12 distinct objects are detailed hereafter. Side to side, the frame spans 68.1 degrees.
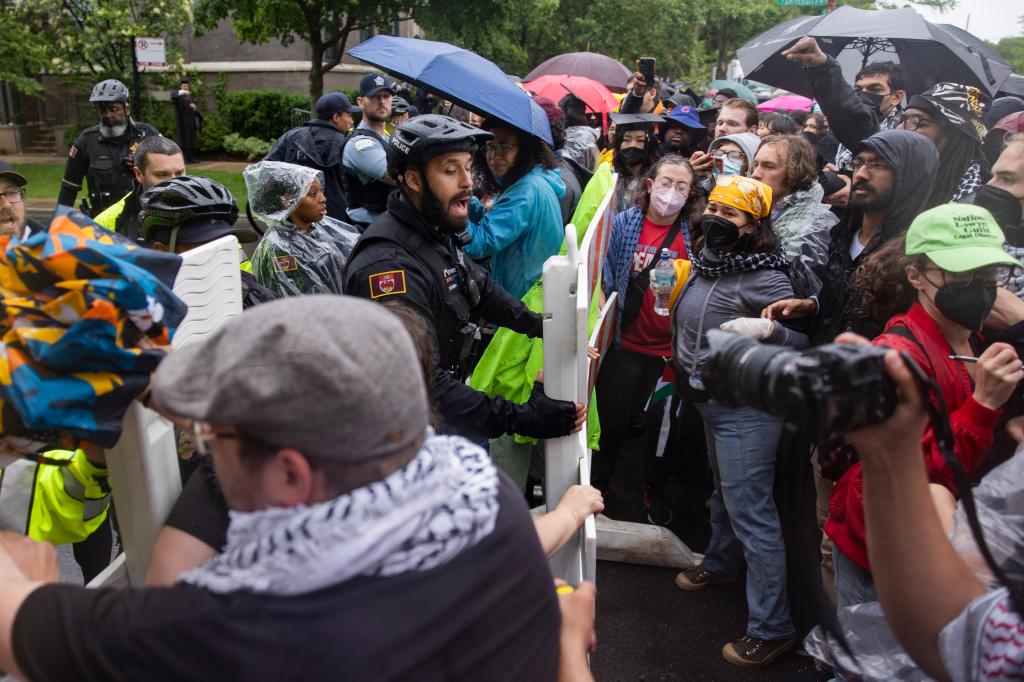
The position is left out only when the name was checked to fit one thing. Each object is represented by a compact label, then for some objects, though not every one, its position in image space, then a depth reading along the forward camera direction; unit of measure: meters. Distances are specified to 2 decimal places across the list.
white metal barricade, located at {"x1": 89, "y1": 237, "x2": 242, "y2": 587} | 1.61
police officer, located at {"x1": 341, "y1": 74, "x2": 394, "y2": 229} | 4.82
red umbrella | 8.57
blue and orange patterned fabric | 1.28
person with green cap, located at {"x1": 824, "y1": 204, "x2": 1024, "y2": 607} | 2.17
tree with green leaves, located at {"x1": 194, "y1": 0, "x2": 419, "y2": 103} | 12.80
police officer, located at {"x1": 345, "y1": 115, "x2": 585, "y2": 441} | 2.41
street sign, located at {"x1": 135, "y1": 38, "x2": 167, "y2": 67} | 12.19
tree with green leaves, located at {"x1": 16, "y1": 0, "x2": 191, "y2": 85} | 16.09
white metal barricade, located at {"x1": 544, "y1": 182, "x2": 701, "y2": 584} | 2.06
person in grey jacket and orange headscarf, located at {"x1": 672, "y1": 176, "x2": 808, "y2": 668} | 3.13
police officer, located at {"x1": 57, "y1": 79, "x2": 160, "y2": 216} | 6.43
